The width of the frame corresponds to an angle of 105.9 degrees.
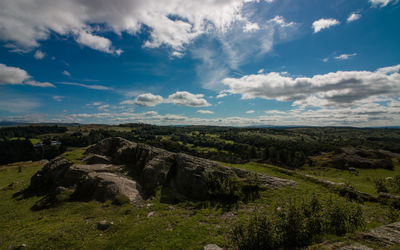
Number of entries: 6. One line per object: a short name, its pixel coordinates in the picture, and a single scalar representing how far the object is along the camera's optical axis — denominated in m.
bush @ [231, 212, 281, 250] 8.74
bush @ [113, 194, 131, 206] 16.88
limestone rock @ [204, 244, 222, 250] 10.01
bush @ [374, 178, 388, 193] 19.36
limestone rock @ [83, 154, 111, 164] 27.70
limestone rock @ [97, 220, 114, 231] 12.82
